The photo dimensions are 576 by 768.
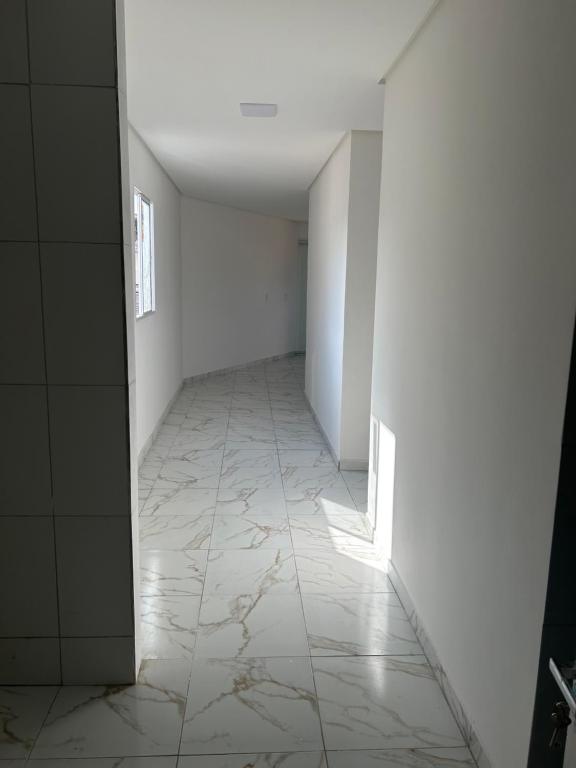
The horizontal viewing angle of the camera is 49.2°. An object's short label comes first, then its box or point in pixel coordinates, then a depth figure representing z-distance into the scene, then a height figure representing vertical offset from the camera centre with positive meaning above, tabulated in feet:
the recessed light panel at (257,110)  12.39 +3.33
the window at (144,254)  16.56 +0.58
